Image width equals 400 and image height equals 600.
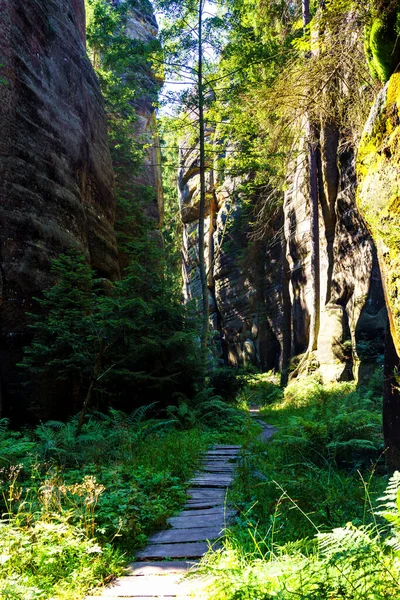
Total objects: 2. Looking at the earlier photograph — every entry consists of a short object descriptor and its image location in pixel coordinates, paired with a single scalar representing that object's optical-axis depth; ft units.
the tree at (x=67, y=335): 28.76
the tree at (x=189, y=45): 51.62
